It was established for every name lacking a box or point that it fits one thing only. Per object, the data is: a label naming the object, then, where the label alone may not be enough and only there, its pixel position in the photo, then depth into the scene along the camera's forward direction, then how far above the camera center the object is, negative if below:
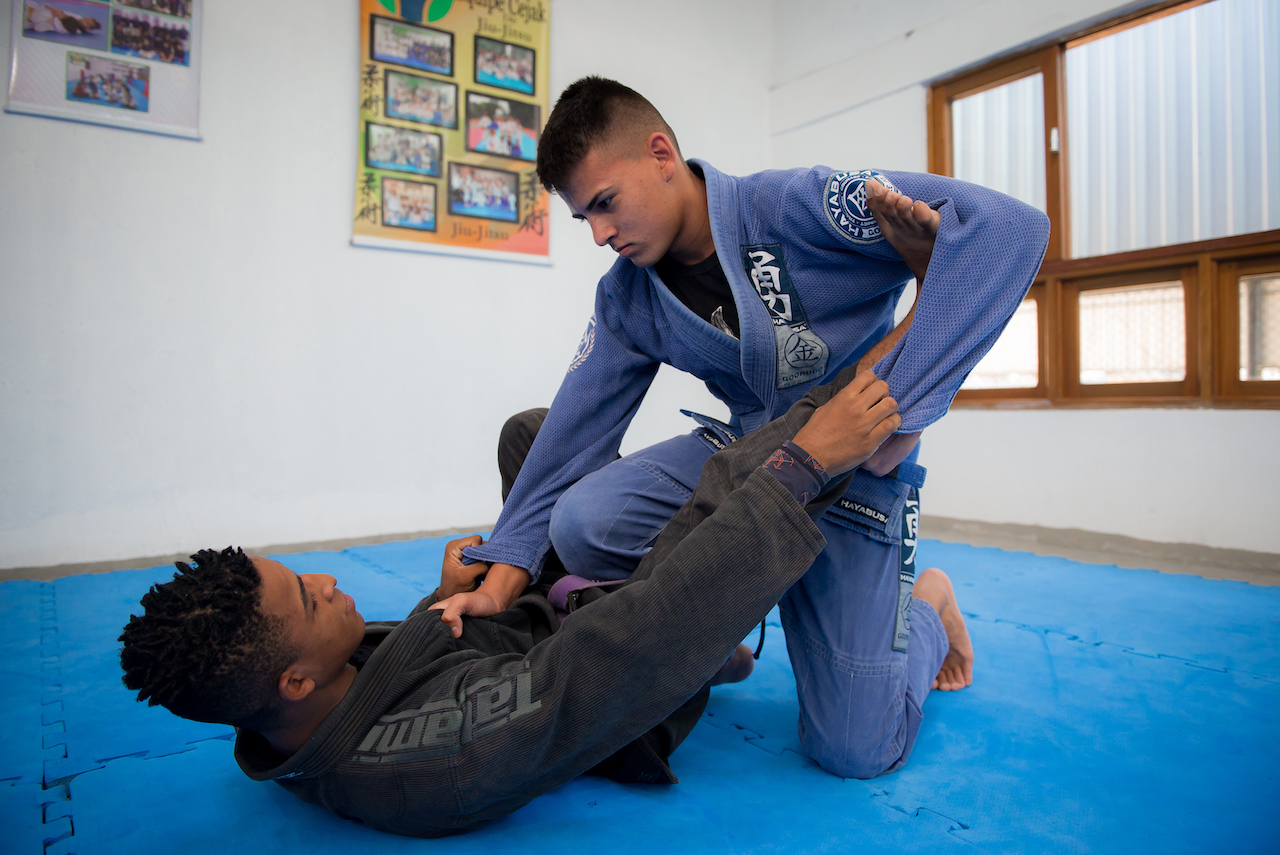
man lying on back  0.88 -0.29
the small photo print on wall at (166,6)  3.26 +1.95
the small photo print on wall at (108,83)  3.16 +1.56
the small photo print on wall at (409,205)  3.82 +1.22
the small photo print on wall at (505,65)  4.03 +2.08
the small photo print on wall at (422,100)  3.81 +1.78
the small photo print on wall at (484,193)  3.98 +1.34
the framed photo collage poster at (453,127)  3.78 +1.67
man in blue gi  1.14 +0.17
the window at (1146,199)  3.11 +1.08
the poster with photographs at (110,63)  3.08 +1.65
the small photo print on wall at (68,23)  3.09 +1.79
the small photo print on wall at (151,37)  3.23 +1.80
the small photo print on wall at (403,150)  3.77 +1.50
